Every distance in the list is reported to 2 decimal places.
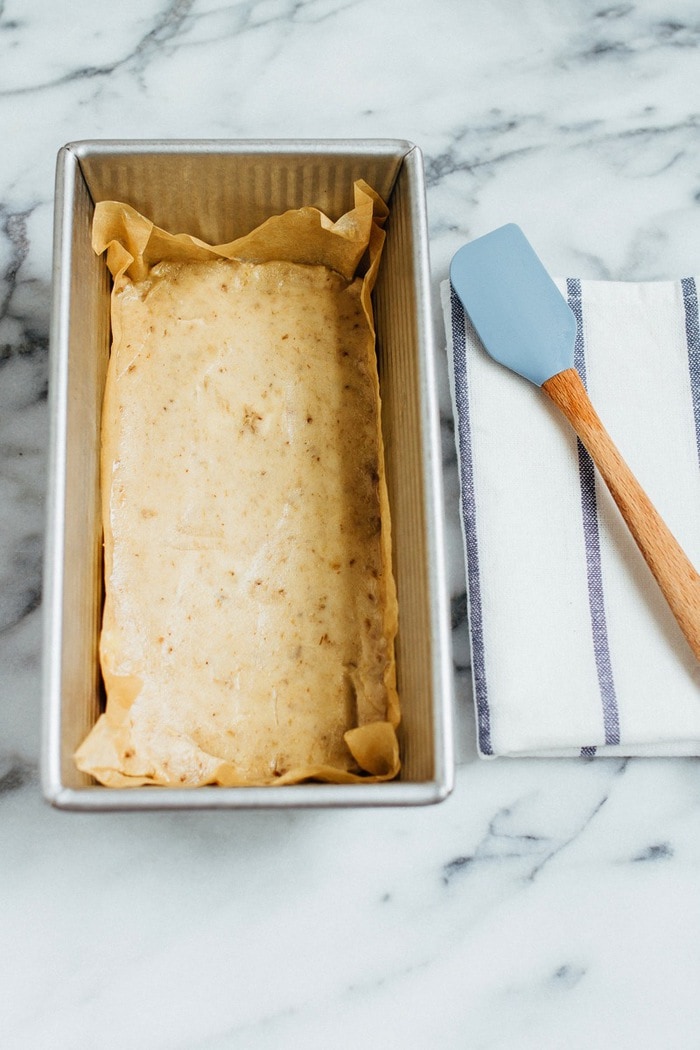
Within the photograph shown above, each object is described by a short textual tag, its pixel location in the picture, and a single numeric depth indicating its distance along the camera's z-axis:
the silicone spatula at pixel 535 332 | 0.82
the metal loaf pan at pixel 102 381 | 0.66
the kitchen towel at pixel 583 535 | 0.81
